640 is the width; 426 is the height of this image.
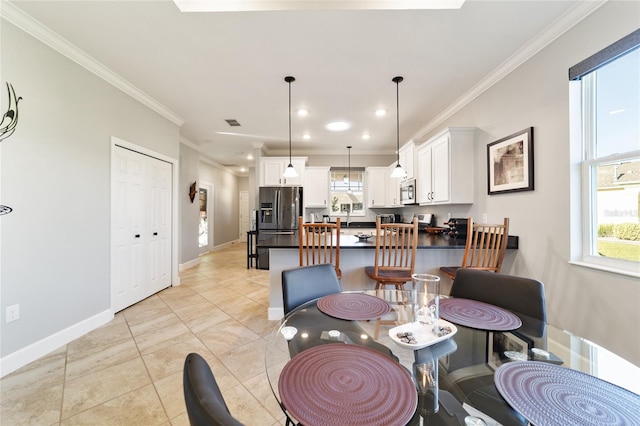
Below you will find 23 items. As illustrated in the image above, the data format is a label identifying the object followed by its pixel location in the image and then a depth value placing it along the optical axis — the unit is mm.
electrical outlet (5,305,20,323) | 1832
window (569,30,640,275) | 1544
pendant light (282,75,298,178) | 3393
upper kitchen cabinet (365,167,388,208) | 5480
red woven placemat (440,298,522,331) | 1077
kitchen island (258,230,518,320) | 2688
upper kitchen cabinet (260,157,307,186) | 5162
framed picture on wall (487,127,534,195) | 2213
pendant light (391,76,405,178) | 2753
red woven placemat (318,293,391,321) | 1194
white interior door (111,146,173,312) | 2848
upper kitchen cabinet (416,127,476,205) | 2990
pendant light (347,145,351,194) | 5695
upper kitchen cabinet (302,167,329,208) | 5391
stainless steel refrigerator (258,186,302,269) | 5059
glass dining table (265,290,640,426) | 645
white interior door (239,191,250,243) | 9328
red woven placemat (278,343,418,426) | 583
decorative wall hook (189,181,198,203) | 5170
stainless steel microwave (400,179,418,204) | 4121
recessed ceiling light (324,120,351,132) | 3990
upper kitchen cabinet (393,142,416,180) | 4070
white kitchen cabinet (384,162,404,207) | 5148
